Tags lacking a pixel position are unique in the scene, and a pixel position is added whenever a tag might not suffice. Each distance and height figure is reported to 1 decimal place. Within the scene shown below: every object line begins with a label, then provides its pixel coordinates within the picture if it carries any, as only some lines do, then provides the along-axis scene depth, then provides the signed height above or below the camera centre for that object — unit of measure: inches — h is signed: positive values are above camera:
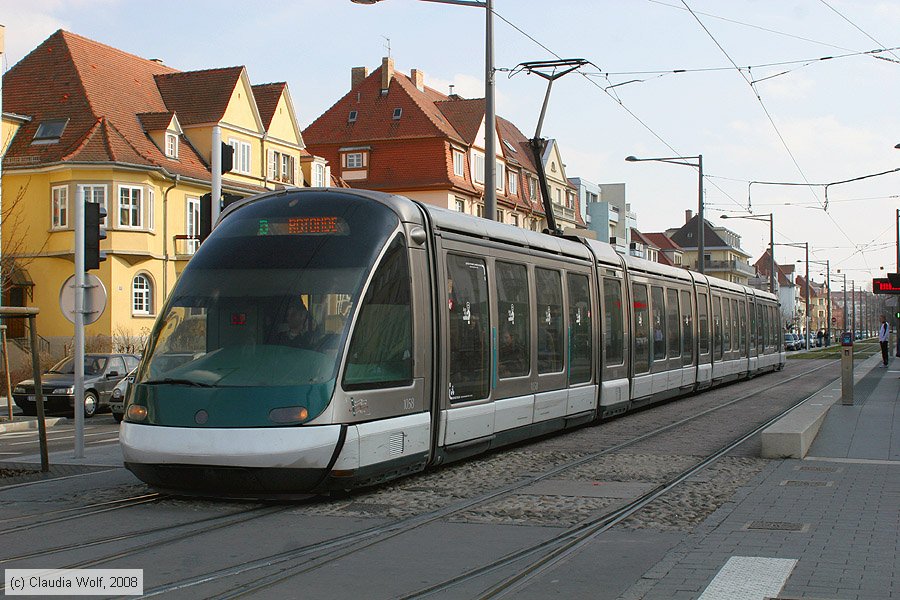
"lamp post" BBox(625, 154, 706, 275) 1605.6 +250.5
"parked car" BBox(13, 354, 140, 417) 1067.3 -33.6
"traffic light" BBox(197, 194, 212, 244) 634.8 +75.3
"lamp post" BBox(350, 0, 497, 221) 783.1 +155.6
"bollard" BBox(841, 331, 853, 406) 810.2 -24.4
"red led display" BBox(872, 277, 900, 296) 1153.8 +49.4
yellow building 1667.1 +272.1
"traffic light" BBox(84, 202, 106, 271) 588.4 +59.8
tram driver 400.8 +5.0
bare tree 1606.9 +160.8
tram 388.5 -2.7
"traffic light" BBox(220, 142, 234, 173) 666.8 +111.6
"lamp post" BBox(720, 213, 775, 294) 2307.1 +217.1
